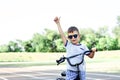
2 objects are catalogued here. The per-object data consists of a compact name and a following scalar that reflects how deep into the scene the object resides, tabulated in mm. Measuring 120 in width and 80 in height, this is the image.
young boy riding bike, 3513
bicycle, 3486
